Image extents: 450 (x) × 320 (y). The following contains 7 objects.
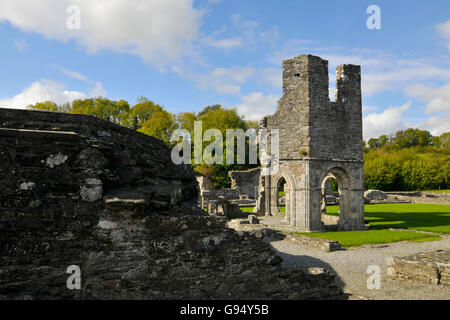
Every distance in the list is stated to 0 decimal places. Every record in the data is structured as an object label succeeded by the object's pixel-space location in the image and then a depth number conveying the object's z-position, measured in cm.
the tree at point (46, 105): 4210
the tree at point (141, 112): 4600
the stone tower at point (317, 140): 1578
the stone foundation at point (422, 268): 730
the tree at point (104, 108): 4447
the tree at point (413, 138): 7900
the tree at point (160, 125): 4178
